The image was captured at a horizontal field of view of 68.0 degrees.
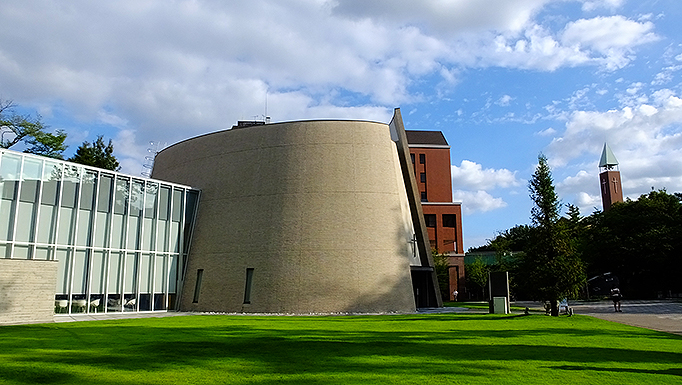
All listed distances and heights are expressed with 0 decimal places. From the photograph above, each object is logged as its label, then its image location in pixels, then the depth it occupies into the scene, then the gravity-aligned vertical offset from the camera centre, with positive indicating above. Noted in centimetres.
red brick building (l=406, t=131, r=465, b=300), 5697 +1000
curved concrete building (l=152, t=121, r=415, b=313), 2867 +326
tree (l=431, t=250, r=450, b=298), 4838 +104
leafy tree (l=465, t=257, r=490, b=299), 5416 +37
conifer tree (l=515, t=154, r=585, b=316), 2644 +122
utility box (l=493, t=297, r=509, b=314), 2778 -138
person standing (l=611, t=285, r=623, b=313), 2947 -90
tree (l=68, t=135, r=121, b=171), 5106 +1241
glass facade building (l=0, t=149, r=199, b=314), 2397 +241
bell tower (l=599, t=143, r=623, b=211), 10625 +2085
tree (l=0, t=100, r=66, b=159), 4350 +1214
